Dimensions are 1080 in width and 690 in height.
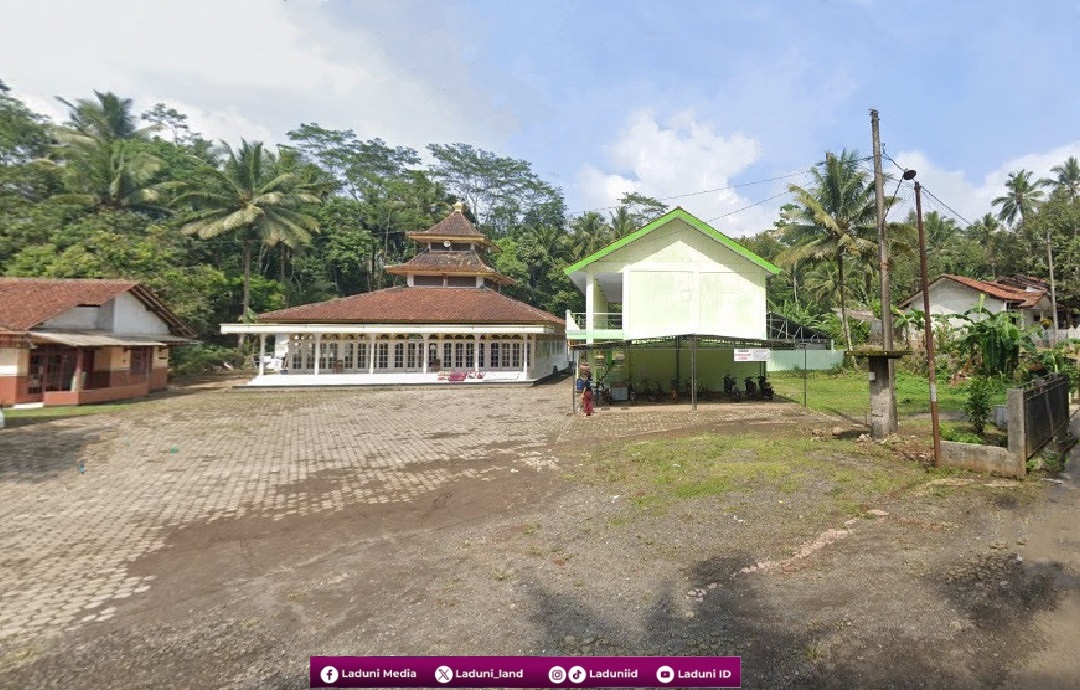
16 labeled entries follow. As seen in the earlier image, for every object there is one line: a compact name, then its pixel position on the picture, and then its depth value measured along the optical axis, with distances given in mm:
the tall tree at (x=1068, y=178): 48406
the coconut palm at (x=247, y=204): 34094
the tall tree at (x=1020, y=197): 48875
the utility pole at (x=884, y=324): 11297
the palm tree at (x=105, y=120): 43656
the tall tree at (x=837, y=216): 27828
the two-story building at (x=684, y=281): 20344
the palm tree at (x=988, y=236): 43594
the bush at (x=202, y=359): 31688
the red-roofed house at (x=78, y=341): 18984
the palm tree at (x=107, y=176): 33844
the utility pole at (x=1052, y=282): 32662
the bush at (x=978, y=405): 11164
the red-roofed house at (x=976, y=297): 31266
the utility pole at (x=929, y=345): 9086
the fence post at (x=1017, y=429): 8691
